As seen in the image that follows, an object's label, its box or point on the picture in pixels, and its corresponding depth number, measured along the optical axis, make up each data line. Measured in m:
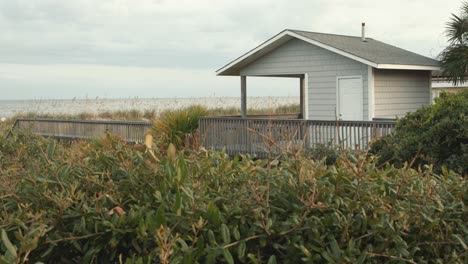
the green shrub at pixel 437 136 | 7.81
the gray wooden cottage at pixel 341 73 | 18.52
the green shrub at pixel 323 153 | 9.84
